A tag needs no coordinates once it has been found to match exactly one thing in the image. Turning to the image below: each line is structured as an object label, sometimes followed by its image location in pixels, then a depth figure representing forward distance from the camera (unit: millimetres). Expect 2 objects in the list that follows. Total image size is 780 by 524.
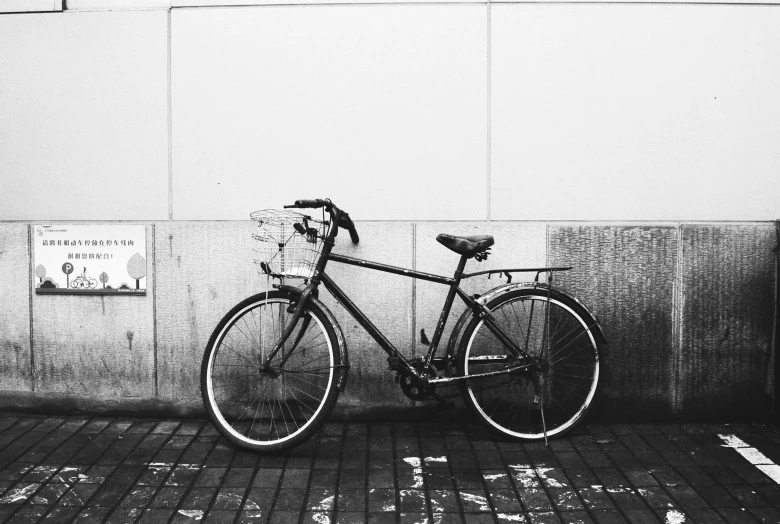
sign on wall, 4805
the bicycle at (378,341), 4109
